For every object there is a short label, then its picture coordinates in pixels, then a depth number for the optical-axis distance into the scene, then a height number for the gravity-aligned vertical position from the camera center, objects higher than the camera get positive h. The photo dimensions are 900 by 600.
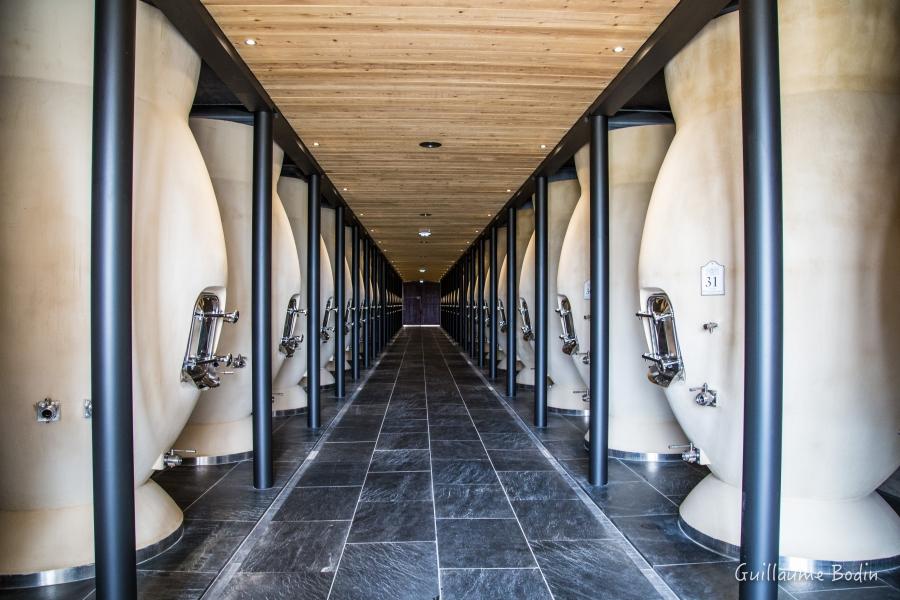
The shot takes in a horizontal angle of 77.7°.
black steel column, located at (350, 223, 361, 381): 8.91 -0.07
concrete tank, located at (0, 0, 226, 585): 2.41 +0.10
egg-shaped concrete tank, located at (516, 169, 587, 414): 6.27 -0.05
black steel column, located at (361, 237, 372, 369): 11.24 -0.24
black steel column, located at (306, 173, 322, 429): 5.53 -0.09
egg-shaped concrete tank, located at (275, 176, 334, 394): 6.06 +0.99
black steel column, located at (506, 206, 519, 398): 7.51 -0.08
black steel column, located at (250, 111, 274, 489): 3.77 -0.07
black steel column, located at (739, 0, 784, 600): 2.03 -0.02
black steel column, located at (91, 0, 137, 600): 1.93 +0.02
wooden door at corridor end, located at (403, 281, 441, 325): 33.50 +0.02
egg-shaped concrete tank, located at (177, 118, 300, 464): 4.40 +0.07
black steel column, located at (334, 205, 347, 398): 7.66 -0.03
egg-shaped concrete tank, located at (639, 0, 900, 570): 2.47 +0.09
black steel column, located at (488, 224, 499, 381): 8.97 -0.16
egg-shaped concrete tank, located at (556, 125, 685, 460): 4.49 -0.07
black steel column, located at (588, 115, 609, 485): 3.84 -0.09
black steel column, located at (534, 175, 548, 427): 5.55 +0.06
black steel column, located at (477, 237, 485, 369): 10.80 -0.21
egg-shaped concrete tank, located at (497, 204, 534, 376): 8.38 +0.91
